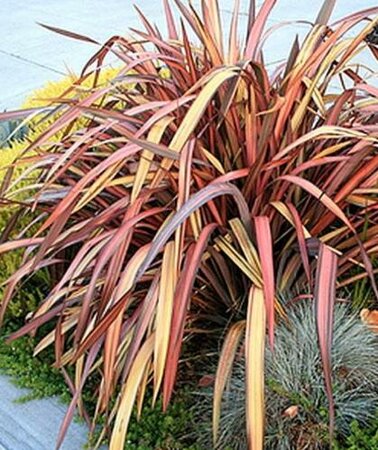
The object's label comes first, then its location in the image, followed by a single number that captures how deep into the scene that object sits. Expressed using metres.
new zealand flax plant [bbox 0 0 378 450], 1.77
